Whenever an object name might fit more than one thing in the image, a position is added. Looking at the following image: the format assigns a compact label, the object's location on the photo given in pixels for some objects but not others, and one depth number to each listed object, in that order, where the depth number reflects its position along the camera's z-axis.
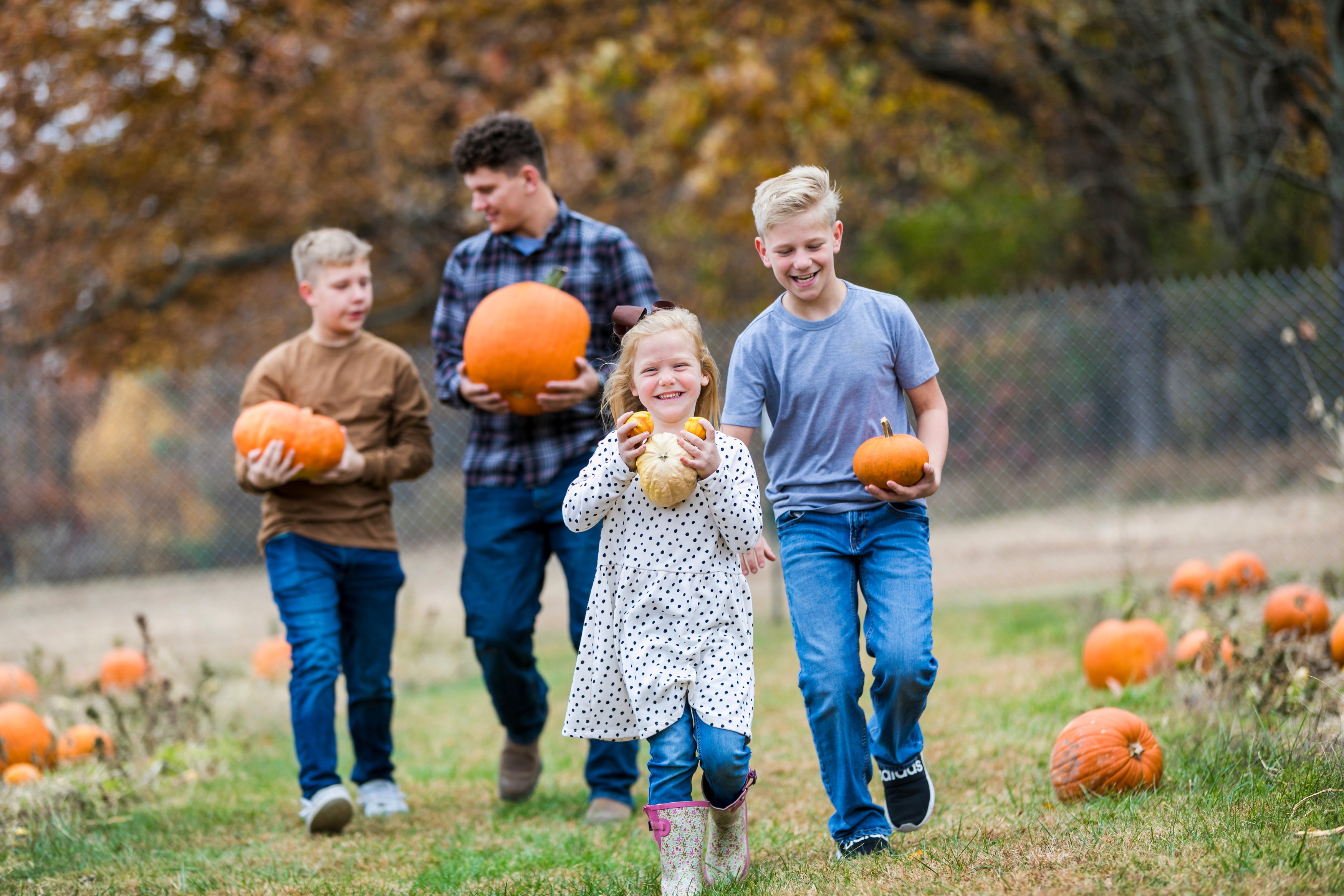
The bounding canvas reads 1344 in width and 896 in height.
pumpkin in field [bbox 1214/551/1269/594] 12.40
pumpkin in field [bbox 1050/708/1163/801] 6.86
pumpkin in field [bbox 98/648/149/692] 12.79
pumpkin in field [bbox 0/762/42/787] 9.09
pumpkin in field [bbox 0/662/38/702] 11.87
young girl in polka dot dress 5.88
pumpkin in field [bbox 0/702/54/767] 9.62
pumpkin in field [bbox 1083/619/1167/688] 10.18
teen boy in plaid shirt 8.13
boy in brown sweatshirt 8.11
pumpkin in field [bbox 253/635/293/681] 13.53
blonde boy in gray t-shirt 6.26
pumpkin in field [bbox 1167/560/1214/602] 12.52
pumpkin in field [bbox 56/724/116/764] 9.69
